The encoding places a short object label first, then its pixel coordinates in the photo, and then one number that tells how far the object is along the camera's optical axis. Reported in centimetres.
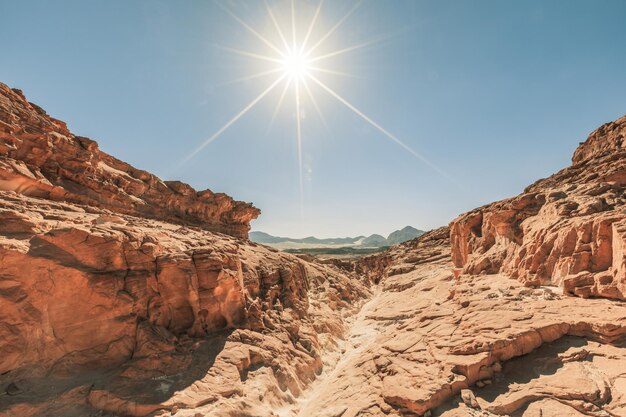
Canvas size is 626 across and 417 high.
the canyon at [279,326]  1037
